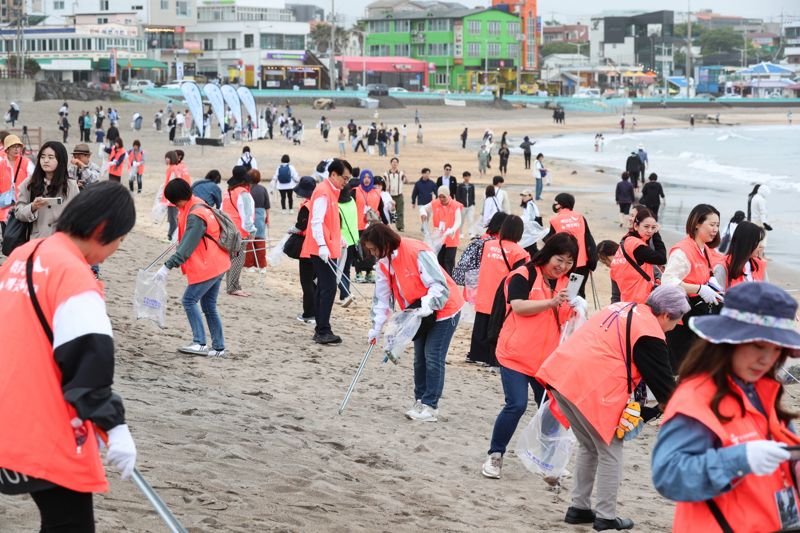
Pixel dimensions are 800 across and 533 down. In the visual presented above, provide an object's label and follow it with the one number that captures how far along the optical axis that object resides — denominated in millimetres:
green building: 132000
